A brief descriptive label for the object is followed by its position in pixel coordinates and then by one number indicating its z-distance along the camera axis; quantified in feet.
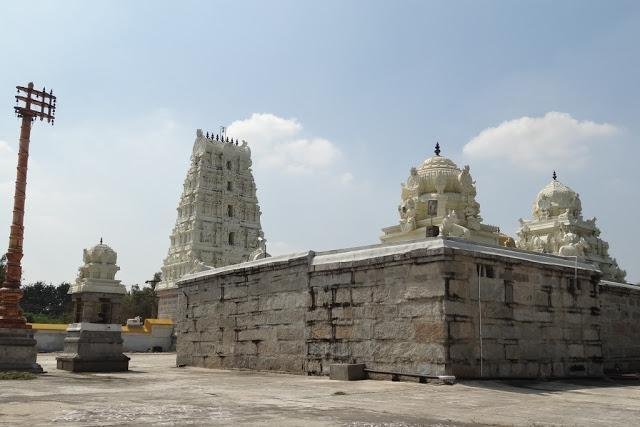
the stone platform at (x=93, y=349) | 42.24
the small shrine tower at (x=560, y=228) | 117.91
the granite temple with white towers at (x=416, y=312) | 30.27
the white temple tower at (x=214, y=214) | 161.99
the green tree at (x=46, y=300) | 247.91
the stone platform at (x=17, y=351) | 41.96
